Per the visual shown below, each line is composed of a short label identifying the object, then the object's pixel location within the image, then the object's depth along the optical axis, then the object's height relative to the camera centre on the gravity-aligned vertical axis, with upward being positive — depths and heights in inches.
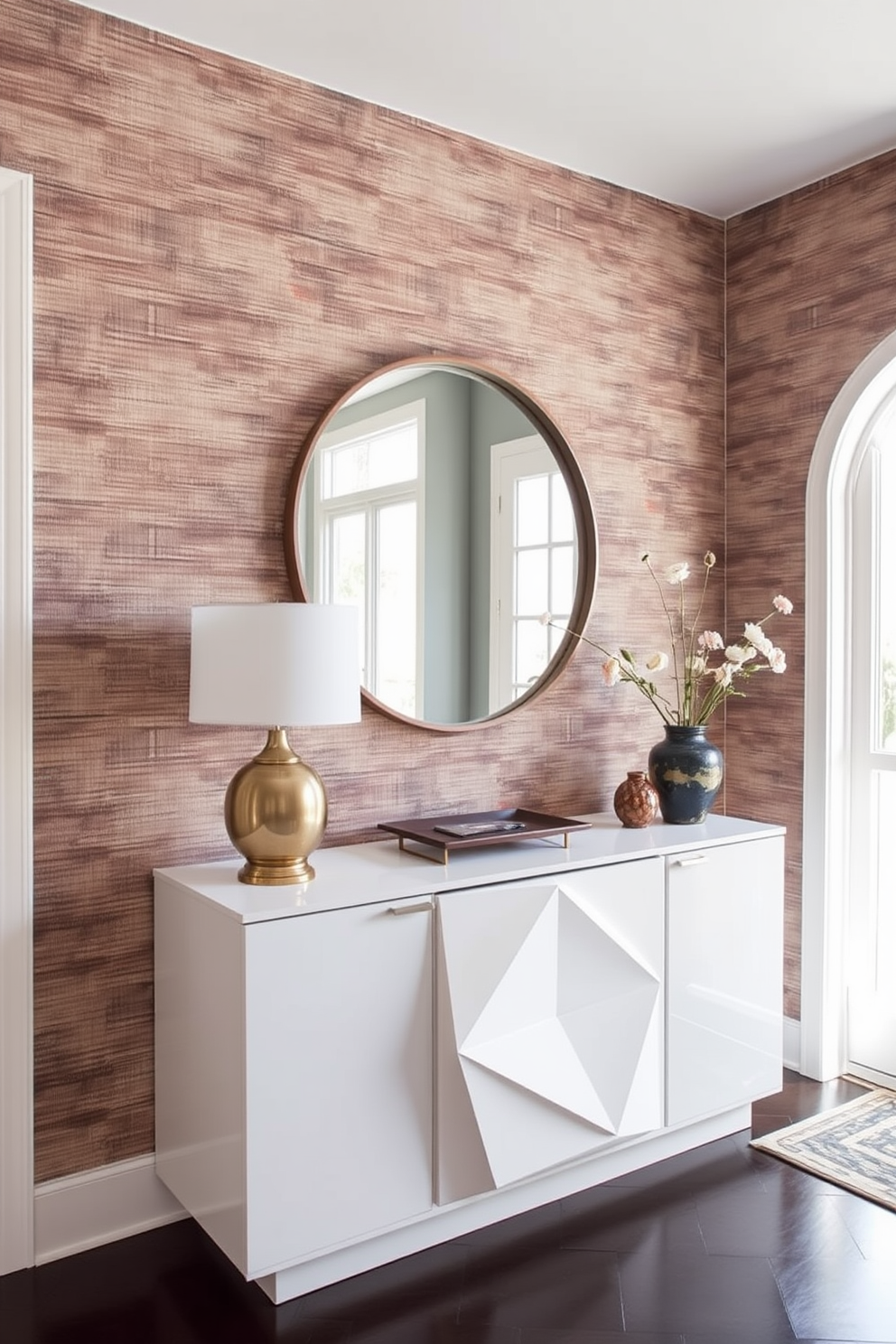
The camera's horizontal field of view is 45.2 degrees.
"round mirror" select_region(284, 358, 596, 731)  103.2 +12.1
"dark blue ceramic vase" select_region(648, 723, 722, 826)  114.4 -12.8
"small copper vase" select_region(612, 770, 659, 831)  112.3 -15.5
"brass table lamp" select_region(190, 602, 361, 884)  82.5 -3.3
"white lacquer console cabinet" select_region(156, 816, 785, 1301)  80.0 -31.8
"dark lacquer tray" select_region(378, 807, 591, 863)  96.1 -16.4
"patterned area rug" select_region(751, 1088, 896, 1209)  99.4 -48.4
